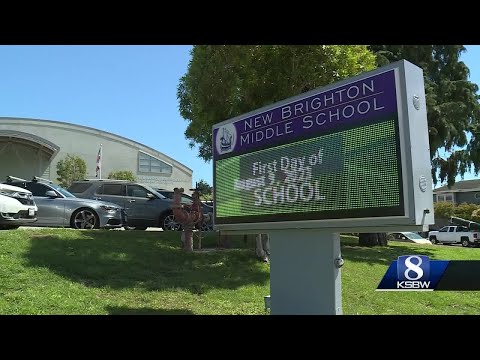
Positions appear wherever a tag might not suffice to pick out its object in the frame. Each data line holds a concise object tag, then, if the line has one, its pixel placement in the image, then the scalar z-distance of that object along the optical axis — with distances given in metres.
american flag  43.07
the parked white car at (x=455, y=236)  39.19
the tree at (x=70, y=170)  43.81
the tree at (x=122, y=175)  46.87
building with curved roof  41.94
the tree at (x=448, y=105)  22.16
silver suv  16.33
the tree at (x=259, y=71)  11.91
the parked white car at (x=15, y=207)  11.48
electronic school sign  5.73
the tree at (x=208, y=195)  37.50
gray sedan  13.83
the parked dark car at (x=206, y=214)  16.50
